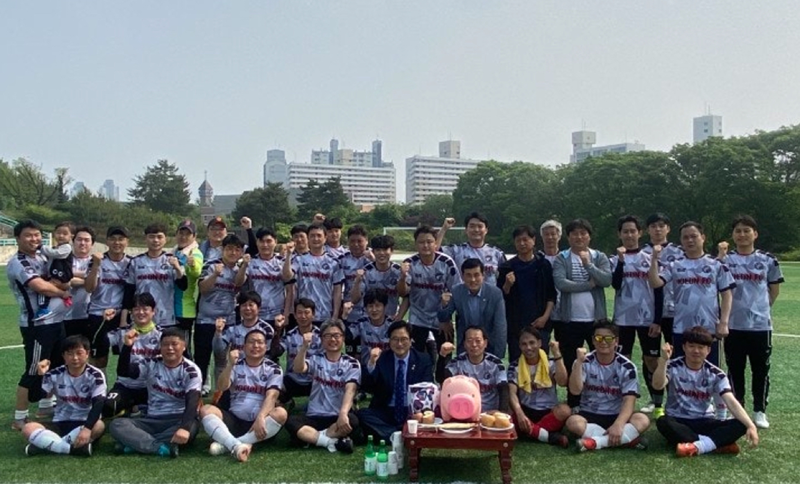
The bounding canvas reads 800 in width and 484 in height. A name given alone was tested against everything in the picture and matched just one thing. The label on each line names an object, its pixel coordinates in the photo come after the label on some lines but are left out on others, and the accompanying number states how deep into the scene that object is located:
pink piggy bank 5.15
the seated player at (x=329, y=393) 5.58
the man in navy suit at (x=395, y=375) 5.80
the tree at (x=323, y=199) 66.00
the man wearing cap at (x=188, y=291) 7.02
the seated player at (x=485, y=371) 5.82
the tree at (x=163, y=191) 71.56
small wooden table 4.75
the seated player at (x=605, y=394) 5.48
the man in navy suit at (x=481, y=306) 6.14
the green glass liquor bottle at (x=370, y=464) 5.00
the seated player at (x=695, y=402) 5.32
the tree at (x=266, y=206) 63.81
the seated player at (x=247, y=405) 5.45
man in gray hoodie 6.43
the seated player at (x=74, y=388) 5.68
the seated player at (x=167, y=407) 5.47
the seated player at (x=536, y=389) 5.69
